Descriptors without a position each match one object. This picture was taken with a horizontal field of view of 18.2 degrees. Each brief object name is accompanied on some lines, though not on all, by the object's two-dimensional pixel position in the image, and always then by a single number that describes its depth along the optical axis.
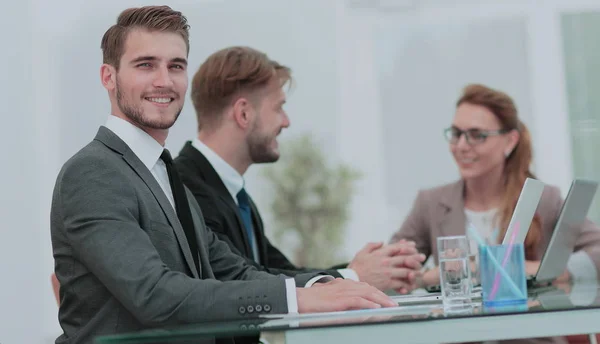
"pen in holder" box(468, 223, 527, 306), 2.91
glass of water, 2.98
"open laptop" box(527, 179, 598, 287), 3.45
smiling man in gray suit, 2.86
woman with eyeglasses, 4.34
